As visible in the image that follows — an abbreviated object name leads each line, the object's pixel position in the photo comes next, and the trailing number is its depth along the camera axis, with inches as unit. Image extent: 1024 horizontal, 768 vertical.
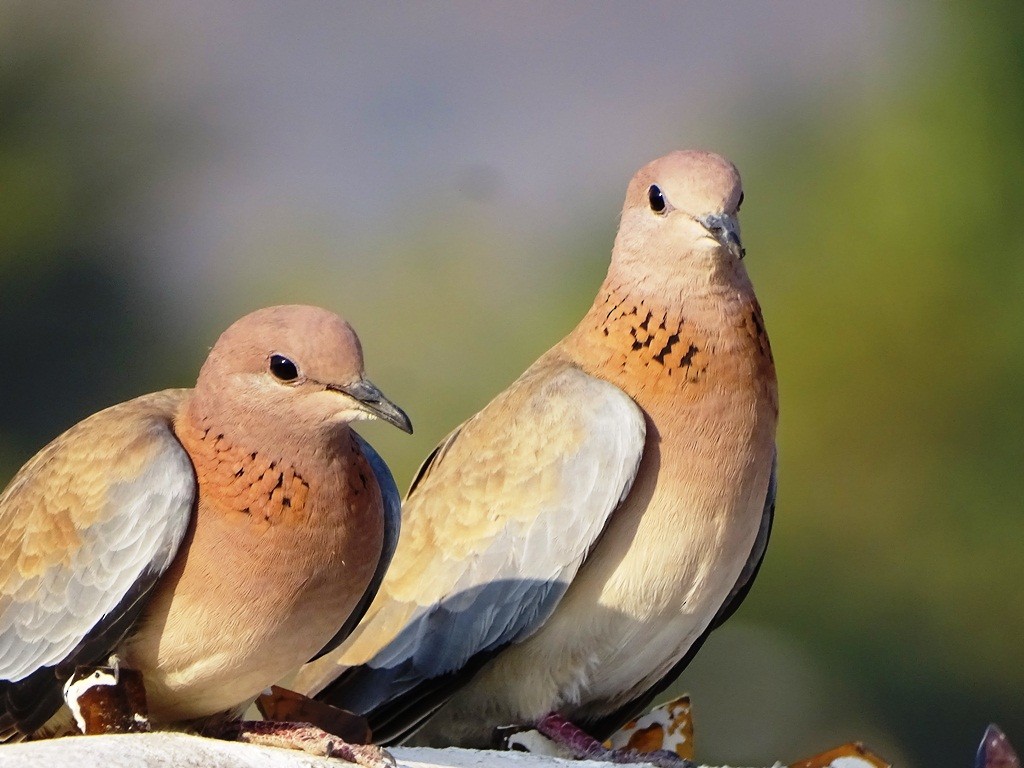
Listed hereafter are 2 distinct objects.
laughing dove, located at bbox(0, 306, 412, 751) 196.4
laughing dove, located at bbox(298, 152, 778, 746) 243.0
